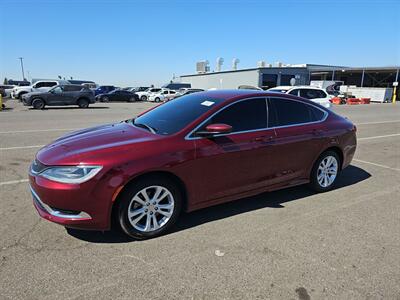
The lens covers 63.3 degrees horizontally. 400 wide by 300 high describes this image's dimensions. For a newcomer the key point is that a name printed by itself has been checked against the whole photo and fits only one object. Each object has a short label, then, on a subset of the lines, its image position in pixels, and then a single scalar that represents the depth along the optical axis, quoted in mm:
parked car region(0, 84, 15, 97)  34994
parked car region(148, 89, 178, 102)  38044
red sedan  3234
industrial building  53500
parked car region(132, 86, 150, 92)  45062
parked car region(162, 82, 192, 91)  49406
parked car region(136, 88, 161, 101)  39606
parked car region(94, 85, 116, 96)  37906
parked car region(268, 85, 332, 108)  14305
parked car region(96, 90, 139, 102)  34906
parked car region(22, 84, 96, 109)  21297
